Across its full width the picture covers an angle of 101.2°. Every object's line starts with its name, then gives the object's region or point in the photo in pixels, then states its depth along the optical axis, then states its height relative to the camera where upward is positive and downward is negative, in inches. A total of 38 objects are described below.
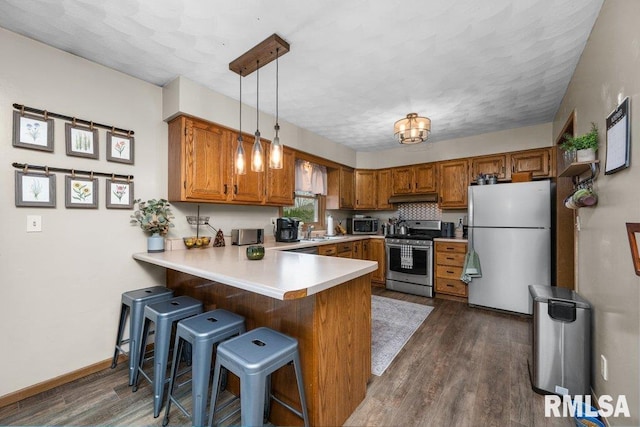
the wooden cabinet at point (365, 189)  200.5 +18.4
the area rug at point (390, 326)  90.7 -50.1
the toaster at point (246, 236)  118.3 -10.6
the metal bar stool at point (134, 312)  75.5 -30.6
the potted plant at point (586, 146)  66.5 +17.3
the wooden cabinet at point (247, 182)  112.3 +13.9
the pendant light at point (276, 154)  70.9 +15.9
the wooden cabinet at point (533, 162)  139.9 +27.9
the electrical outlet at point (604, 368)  59.5 -35.9
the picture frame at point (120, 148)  87.6 +22.3
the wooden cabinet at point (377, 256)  180.2 -30.2
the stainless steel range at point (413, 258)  158.9 -28.1
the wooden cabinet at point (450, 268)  149.8 -32.2
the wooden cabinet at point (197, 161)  96.5 +20.0
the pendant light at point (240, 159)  75.7 +15.5
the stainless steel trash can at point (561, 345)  67.1 -34.7
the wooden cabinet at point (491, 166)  151.5 +27.4
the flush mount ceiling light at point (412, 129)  110.5 +35.6
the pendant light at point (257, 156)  72.7 +15.9
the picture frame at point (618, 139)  49.5 +15.0
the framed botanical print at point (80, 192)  79.1 +6.4
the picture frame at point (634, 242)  41.9 -4.8
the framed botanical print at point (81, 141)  79.5 +22.6
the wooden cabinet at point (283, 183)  130.3 +15.5
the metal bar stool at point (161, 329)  64.6 -30.2
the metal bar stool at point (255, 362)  44.6 -27.0
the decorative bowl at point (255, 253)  77.7 -11.9
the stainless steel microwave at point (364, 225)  197.6 -9.2
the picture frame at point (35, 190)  71.6 +6.5
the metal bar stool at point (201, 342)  54.1 -28.0
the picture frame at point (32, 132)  71.3 +22.8
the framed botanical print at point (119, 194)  87.2 +6.5
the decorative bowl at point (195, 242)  102.3 -11.4
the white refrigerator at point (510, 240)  123.7 -13.7
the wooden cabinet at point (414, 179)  175.1 +23.5
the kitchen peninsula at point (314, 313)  54.4 -23.9
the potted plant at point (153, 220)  93.1 -2.6
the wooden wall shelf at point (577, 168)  67.7 +12.7
